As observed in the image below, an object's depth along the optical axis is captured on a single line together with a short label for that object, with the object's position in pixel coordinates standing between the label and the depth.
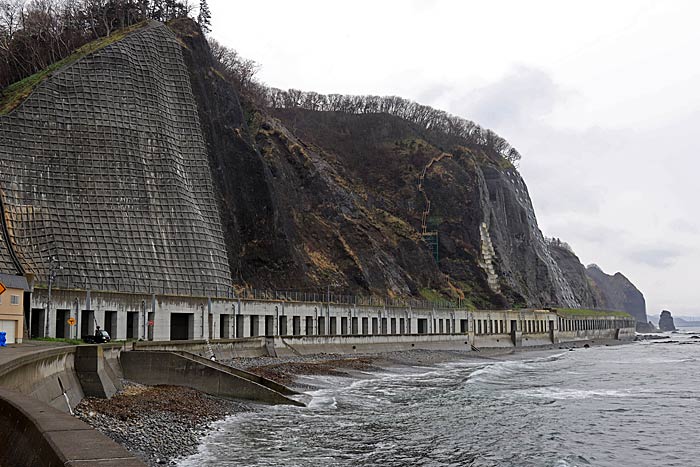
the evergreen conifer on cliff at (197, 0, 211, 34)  112.00
